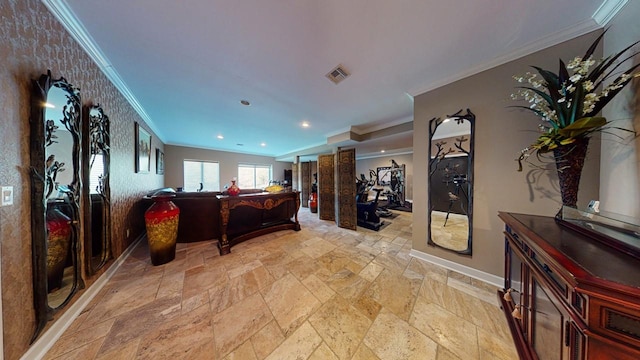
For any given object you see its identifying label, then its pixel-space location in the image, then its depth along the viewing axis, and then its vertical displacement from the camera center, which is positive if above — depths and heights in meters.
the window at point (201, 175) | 6.22 +0.09
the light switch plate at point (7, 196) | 0.97 -0.12
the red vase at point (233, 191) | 3.02 -0.24
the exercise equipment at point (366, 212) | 3.97 -0.85
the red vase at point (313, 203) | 5.59 -0.84
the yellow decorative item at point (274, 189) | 3.71 -0.25
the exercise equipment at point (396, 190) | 5.47 -0.38
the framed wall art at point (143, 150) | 2.96 +0.53
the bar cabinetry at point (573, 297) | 0.54 -0.46
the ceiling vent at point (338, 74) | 1.97 +1.29
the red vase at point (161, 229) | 2.24 -0.71
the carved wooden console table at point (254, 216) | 2.70 -0.80
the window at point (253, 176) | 7.40 +0.09
